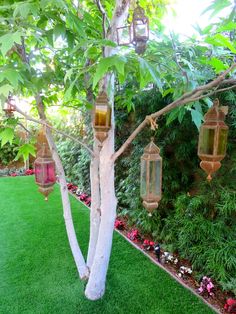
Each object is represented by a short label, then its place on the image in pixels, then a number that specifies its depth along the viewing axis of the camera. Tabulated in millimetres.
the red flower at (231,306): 1846
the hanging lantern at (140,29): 1197
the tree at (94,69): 990
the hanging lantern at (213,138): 1006
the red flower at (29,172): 6012
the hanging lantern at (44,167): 1332
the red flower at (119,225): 3168
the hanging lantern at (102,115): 1230
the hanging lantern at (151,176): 1106
